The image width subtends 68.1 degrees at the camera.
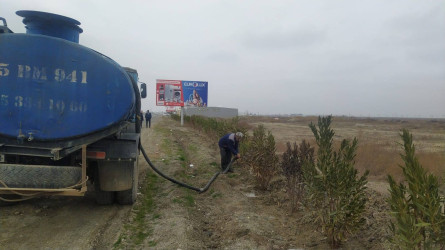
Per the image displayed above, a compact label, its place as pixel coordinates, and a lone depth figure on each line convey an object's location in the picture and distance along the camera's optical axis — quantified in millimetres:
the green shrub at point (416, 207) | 2822
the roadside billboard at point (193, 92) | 28578
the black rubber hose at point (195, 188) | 7211
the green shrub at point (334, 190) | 3939
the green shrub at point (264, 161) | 7359
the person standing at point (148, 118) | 27906
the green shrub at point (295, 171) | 5773
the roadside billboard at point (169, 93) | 28719
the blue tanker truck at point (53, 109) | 4352
